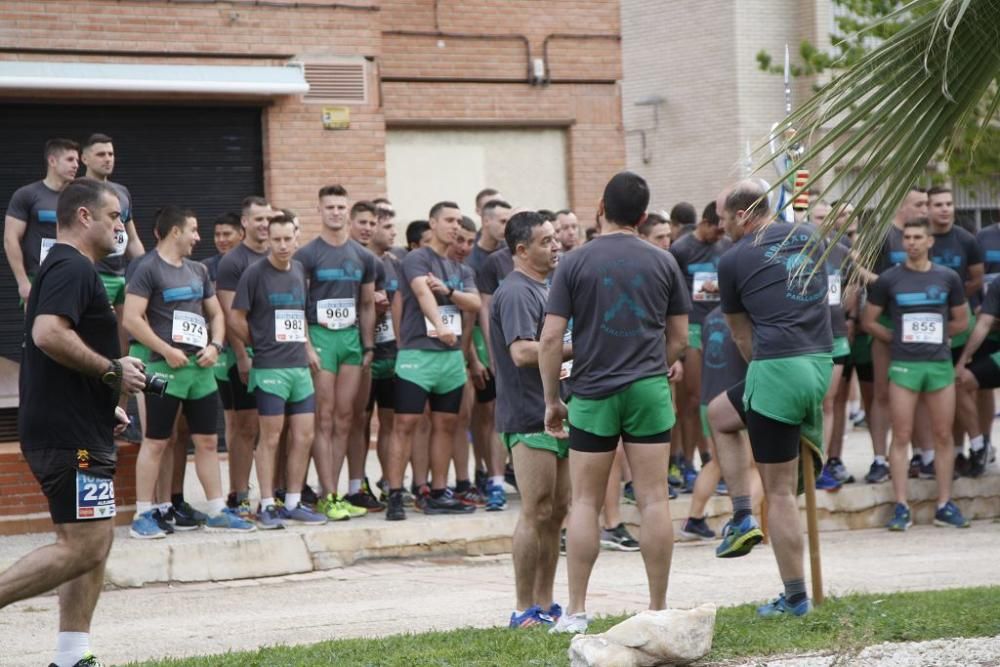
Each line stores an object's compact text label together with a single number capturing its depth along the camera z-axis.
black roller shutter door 25.35
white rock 10.84
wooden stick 13.44
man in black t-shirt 11.48
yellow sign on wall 27.65
